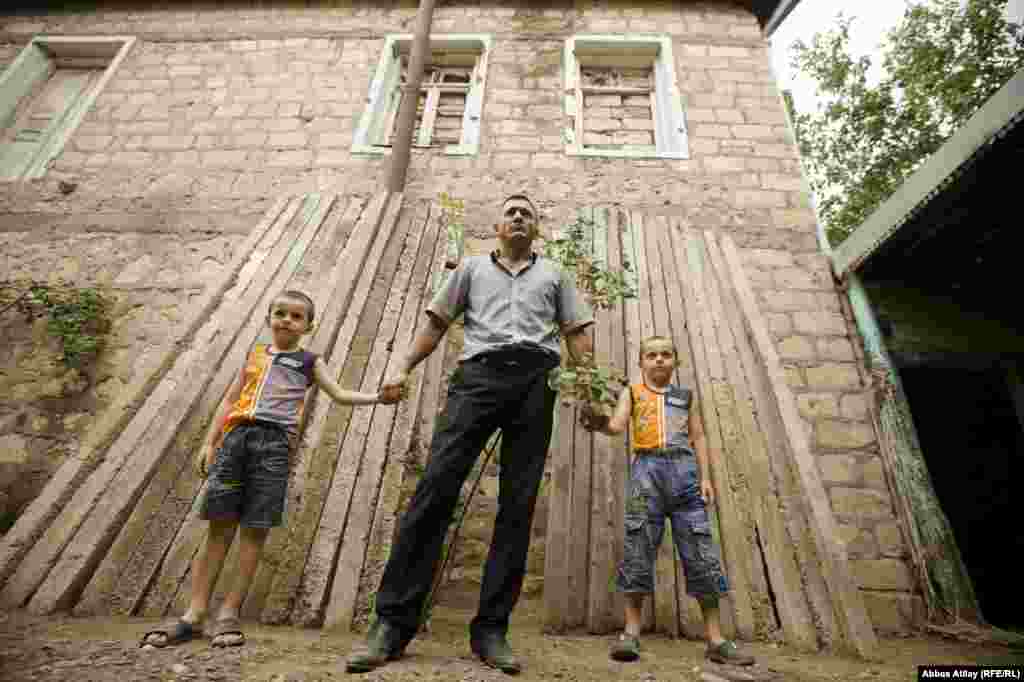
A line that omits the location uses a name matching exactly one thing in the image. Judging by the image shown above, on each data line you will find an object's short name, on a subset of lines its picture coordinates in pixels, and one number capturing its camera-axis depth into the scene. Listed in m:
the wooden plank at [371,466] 2.28
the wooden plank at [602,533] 2.39
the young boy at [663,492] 2.05
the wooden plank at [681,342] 2.41
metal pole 4.64
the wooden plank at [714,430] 2.47
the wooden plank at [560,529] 2.41
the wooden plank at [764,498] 2.40
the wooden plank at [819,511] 2.34
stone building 2.54
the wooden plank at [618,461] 2.44
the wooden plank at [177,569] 2.29
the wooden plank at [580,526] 2.44
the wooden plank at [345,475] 2.28
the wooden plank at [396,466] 2.35
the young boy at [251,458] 1.88
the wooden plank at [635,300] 3.31
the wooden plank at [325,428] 2.31
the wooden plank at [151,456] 2.32
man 1.74
